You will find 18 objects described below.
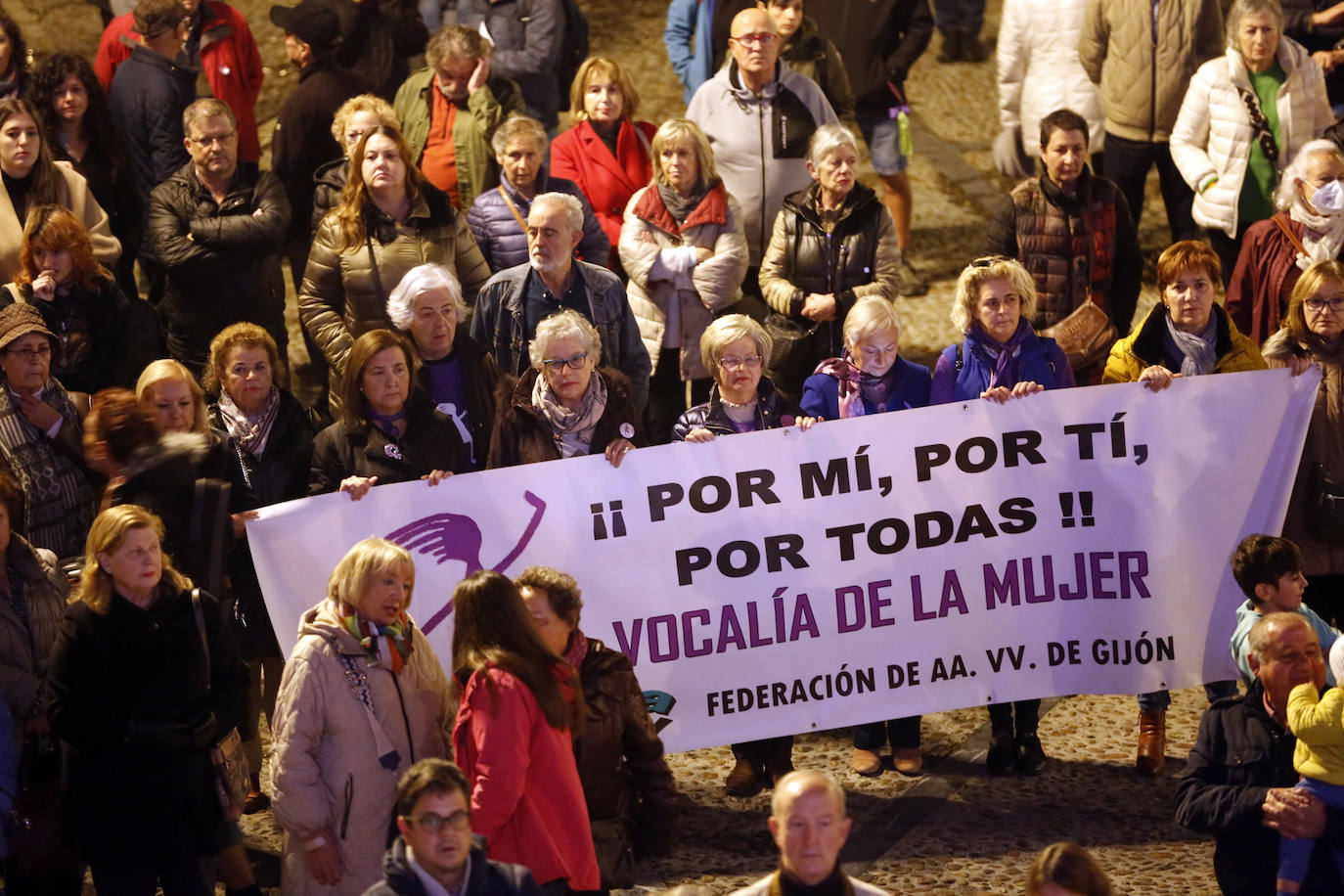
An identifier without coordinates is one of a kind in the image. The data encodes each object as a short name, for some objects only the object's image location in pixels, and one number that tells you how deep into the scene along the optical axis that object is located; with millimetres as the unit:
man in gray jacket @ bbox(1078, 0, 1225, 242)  22797
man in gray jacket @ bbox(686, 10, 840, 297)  21109
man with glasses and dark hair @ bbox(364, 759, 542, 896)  11109
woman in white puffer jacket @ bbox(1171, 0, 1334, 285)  20937
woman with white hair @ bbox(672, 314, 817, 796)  15766
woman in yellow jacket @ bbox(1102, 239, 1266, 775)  16469
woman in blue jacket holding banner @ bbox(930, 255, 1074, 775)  16328
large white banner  15555
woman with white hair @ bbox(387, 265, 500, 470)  16437
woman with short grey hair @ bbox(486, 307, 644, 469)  15531
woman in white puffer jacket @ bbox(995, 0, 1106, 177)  23719
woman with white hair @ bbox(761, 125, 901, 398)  18672
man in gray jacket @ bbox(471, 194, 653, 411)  17578
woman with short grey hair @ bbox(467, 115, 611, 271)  19141
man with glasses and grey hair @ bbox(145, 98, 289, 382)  19422
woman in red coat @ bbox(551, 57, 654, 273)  20812
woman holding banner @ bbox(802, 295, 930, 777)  16203
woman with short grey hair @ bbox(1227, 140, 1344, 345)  18578
